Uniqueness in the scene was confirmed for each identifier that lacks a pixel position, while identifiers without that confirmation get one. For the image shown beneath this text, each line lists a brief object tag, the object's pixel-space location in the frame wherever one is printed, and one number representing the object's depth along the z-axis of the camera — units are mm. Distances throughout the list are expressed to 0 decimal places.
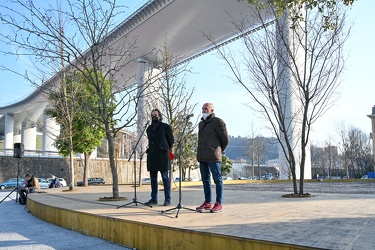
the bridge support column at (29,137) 65438
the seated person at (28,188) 11703
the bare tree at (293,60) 8711
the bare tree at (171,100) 13578
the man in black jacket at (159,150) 5816
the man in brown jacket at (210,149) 4887
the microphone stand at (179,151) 4842
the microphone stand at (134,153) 6000
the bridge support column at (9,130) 57844
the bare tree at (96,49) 7875
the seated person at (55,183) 22291
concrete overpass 29266
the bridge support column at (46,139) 51312
